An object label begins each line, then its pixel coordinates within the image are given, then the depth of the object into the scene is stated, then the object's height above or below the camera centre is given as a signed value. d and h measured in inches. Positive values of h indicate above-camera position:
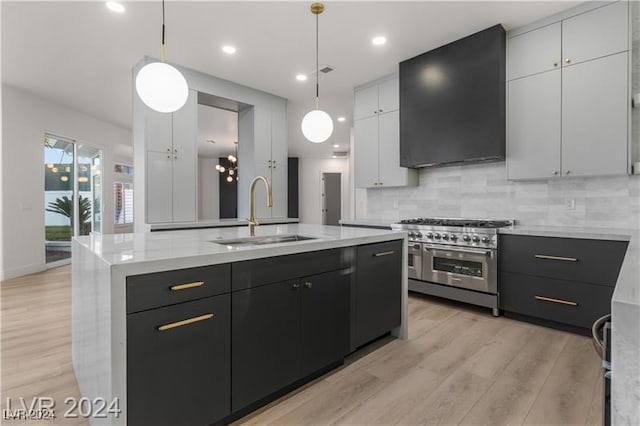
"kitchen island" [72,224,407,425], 46.9 -20.2
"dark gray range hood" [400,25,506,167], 120.9 +44.5
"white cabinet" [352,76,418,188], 162.2 +38.5
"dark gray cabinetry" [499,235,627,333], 97.3 -22.9
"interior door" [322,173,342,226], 429.4 +16.4
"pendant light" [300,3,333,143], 97.0 +26.0
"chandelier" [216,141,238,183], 363.2 +50.0
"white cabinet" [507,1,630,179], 100.7 +38.1
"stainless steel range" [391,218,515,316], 119.7 -20.2
